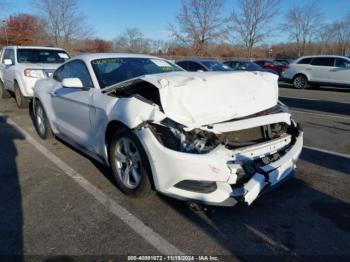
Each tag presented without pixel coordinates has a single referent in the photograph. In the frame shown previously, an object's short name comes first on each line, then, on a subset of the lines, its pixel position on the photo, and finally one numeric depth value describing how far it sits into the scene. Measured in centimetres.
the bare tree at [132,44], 5028
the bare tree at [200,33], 3262
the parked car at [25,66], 857
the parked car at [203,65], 1302
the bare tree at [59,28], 3394
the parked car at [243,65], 1839
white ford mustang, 310
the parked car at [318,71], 1581
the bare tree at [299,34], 4738
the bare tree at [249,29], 3638
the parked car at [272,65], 2547
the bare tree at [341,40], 5020
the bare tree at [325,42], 5069
